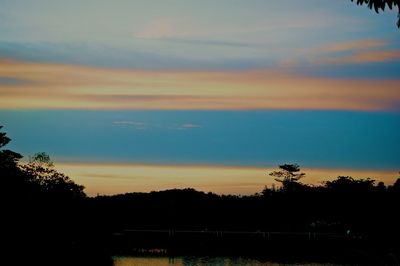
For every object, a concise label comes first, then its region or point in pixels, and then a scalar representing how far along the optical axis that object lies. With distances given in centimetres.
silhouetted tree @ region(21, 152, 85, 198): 7662
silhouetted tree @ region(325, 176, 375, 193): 15142
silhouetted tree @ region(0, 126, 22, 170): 7221
